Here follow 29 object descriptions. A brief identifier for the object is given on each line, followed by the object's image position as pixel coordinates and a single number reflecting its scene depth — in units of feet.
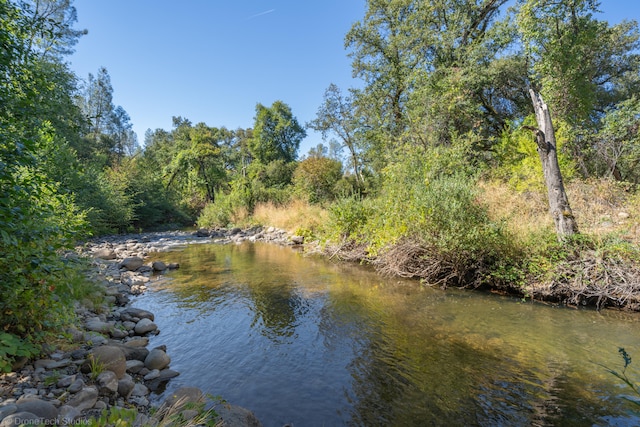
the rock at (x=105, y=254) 34.04
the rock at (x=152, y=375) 12.14
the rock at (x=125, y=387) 10.32
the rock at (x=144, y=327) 16.65
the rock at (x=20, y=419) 6.29
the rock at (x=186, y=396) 9.77
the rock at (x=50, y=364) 10.10
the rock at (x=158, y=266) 31.45
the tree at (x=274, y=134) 116.06
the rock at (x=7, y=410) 6.77
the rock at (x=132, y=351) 13.14
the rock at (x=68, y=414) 7.35
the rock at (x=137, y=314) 18.20
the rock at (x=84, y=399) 8.46
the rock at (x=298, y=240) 49.19
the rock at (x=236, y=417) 8.61
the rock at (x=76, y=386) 9.10
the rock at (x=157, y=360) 12.98
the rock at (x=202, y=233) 63.59
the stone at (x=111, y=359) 11.01
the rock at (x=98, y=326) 14.97
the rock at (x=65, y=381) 9.30
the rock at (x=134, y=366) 12.27
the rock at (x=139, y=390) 10.77
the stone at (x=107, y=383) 9.83
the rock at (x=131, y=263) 30.91
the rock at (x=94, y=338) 13.12
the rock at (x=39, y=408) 7.22
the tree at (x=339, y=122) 77.90
